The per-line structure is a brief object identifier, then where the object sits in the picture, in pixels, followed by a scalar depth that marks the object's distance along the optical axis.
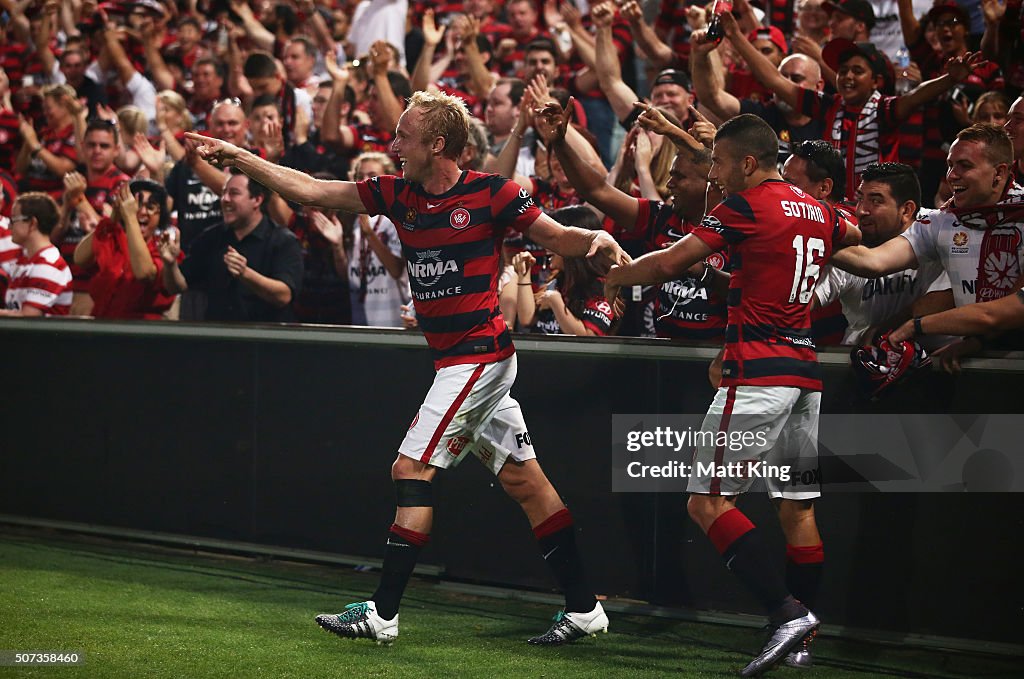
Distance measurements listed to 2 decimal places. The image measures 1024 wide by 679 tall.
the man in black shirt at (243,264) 16.53
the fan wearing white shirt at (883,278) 12.48
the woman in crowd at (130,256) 17.75
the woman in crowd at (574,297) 14.37
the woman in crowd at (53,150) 24.72
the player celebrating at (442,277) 11.53
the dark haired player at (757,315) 10.74
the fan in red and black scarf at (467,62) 21.72
